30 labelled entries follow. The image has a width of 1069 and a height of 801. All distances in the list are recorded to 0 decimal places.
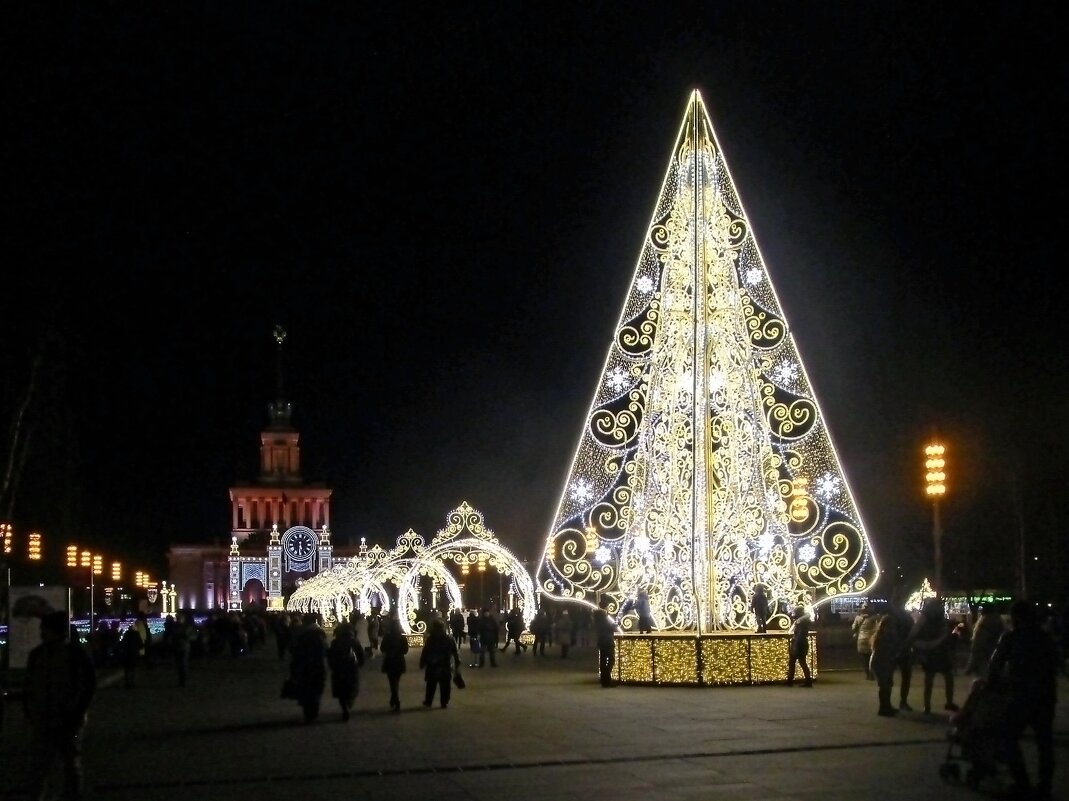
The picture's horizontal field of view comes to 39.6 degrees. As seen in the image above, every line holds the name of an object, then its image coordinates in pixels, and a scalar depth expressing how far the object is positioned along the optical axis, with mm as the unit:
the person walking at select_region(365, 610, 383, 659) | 39125
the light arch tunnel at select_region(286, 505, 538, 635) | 41312
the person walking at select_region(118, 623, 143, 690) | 27688
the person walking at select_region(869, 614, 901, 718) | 16984
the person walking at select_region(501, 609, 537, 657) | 37156
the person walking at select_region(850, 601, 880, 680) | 19953
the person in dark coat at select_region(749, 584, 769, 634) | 21012
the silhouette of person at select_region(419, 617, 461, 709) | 19844
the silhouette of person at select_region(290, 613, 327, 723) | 18562
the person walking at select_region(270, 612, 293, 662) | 38150
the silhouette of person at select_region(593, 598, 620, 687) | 22484
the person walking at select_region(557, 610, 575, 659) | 42162
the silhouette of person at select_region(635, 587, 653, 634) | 21859
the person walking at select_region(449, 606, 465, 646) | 36719
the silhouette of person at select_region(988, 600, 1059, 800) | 11141
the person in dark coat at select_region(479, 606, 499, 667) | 31859
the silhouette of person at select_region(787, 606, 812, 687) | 21406
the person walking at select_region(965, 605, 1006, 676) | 17078
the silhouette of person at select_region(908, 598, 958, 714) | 17828
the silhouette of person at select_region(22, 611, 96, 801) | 10641
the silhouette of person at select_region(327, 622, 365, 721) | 18656
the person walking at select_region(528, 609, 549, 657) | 37094
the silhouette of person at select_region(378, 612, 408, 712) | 19750
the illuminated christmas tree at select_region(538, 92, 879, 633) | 21047
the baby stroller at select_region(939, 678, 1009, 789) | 11180
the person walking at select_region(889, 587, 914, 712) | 17641
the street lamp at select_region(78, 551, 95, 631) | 52188
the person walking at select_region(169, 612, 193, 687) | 27594
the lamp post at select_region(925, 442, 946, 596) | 23484
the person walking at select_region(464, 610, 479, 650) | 32656
